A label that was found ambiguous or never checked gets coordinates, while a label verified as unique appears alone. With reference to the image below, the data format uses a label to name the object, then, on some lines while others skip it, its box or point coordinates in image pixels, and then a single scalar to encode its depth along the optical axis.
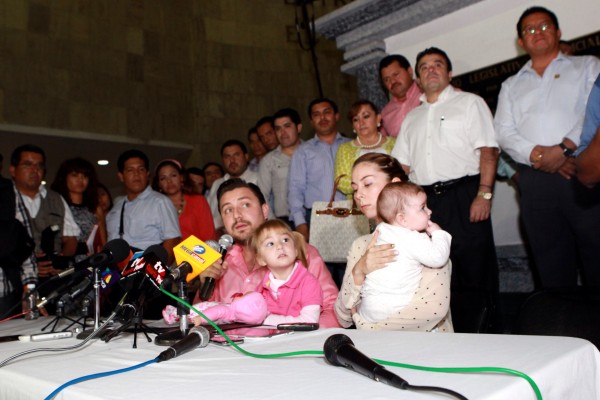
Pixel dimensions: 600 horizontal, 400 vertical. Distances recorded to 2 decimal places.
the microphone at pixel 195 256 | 1.60
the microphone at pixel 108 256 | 1.65
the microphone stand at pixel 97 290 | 1.67
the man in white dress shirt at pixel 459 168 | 3.08
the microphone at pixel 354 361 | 0.89
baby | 1.70
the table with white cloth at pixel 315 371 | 0.91
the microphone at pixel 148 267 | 1.50
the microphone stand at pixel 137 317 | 1.53
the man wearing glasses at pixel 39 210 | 3.68
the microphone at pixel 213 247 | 1.74
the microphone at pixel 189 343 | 1.23
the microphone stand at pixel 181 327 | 1.48
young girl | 2.06
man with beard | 2.26
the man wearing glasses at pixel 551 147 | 2.83
